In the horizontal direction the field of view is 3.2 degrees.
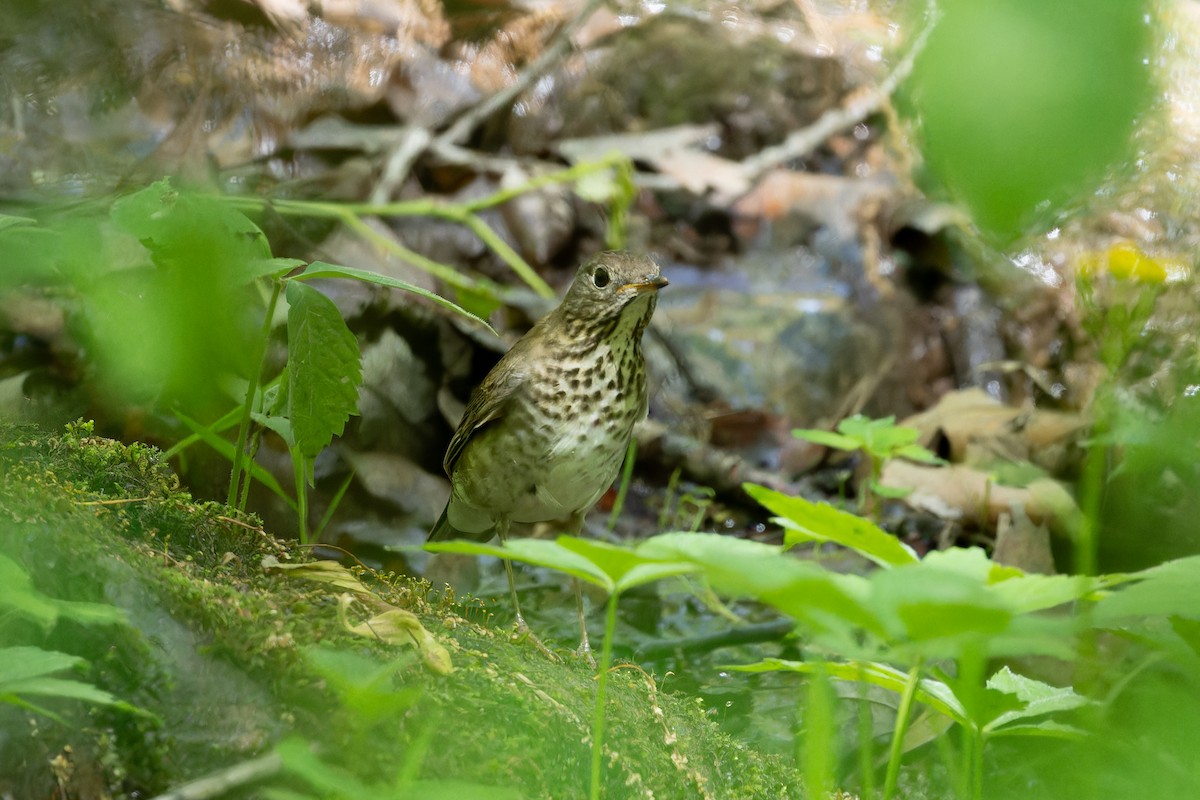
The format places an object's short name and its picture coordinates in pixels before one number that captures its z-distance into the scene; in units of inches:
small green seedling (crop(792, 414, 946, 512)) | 281.2
